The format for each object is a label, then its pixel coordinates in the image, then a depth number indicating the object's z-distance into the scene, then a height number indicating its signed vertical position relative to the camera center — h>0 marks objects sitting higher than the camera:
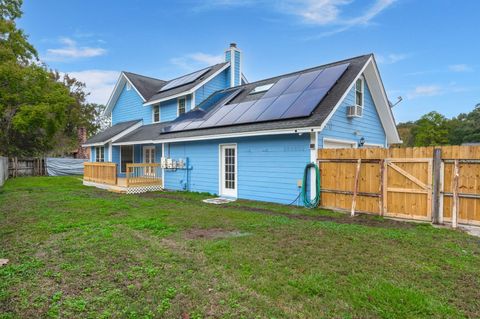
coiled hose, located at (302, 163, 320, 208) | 8.34 -1.20
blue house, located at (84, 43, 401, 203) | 9.00 +0.79
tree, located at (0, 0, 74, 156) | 19.22 +4.31
